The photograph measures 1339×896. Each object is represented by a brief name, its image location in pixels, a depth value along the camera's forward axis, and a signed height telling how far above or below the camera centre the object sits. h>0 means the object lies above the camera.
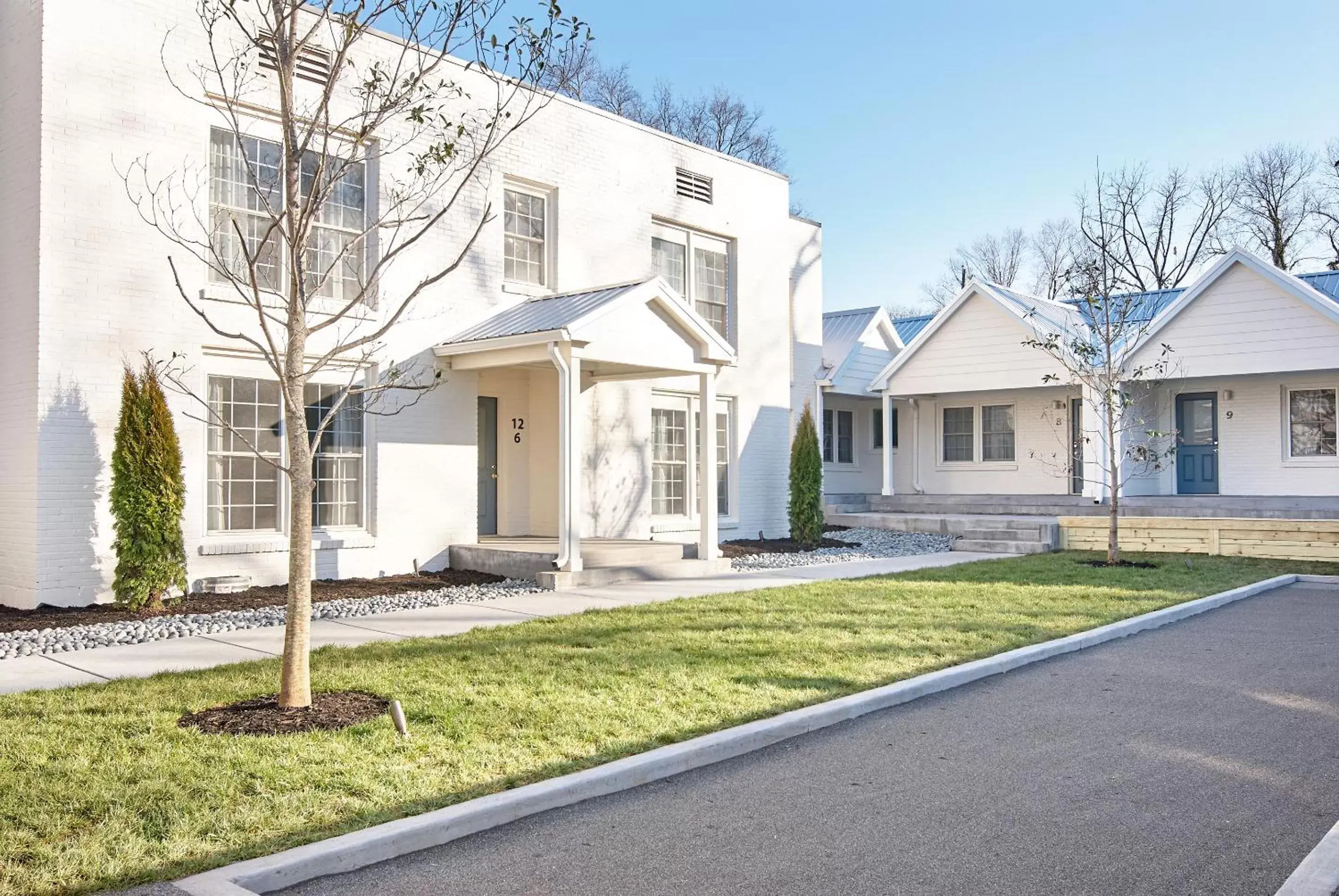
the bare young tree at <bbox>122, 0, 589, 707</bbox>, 11.71 +3.40
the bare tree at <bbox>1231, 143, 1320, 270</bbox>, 42.84 +11.43
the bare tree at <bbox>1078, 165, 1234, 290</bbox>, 44.22 +10.51
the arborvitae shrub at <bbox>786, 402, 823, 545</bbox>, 18.69 -0.11
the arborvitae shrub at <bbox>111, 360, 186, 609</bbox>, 10.69 -0.11
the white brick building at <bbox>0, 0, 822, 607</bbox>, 10.81 +1.73
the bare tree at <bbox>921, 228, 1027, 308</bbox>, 53.69 +10.92
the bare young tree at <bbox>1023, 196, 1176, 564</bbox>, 16.11 +2.01
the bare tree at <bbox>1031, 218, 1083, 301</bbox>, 49.34 +10.86
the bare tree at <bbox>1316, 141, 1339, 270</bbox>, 41.34 +10.02
